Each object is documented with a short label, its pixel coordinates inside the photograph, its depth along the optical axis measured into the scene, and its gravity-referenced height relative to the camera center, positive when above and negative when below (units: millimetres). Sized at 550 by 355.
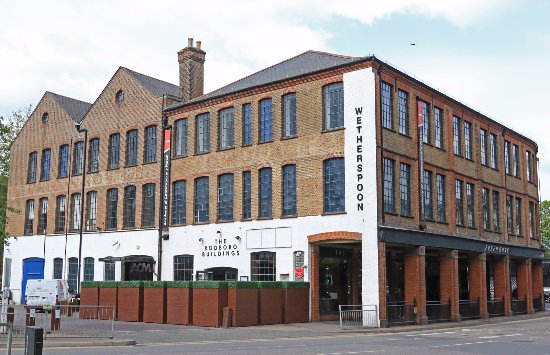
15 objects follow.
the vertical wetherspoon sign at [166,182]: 37125 +4756
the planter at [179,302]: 28844 -1422
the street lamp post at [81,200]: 40938 +4184
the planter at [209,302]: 27594 -1349
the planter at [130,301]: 31219 -1494
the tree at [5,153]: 25234 +5535
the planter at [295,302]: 29281 -1400
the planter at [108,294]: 32531 -1211
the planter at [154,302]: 30031 -1458
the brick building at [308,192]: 30172 +4023
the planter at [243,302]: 27562 -1318
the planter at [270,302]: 28531 -1365
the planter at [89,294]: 33562 -1239
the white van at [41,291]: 30797 -1018
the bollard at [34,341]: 9078 -966
